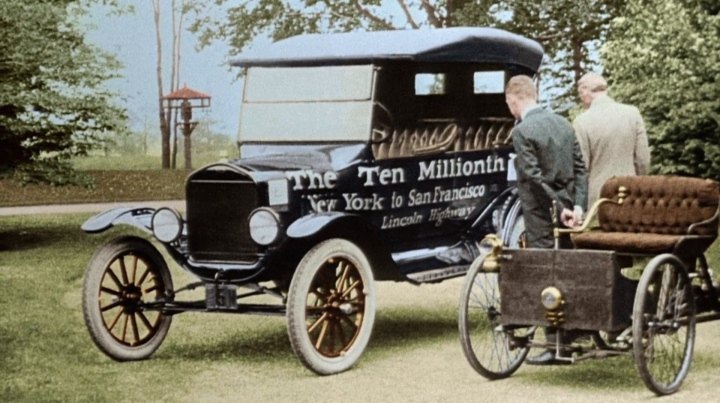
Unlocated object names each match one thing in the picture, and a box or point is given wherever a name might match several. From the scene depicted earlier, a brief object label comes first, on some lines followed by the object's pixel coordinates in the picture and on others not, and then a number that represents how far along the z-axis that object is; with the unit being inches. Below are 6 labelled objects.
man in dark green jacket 319.6
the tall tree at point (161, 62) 1320.1
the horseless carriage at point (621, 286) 295.1
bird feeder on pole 884.6
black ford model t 346.3
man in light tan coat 380.2
